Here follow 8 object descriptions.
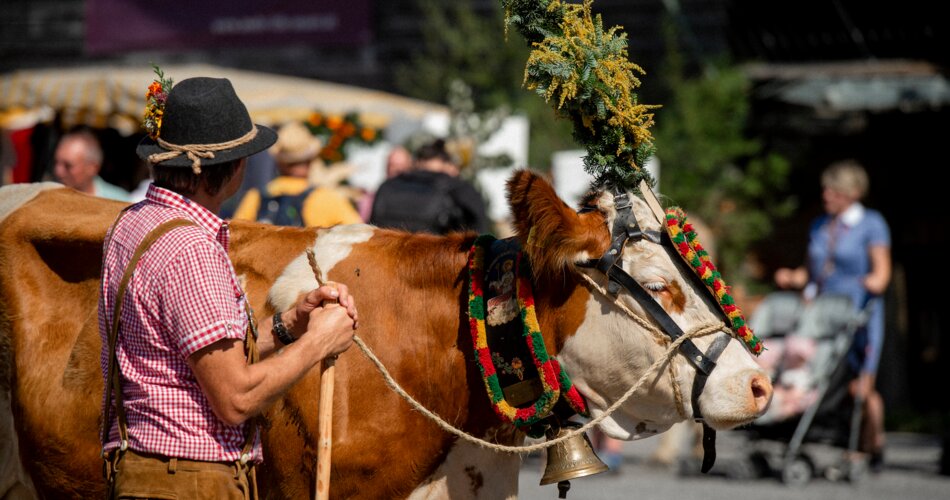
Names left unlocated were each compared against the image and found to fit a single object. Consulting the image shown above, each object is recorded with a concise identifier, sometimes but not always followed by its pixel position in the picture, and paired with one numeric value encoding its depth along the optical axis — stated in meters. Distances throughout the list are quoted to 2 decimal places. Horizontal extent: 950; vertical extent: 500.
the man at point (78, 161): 13.50
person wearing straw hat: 13.16
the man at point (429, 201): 13.92
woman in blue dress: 17.98
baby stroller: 17.34
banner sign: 33.69
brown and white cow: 7.02
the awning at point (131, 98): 19.67
